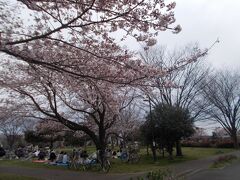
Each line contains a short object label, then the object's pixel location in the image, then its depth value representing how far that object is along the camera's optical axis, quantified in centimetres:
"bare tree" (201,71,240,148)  2159
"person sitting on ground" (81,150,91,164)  1222
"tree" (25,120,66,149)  1419
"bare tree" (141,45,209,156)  1771
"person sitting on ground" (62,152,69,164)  1304
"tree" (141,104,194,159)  1526
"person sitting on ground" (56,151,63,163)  1340
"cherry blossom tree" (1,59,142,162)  597
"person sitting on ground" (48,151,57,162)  1438
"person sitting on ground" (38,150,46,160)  1687
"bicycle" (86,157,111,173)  1072
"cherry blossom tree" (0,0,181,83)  391
